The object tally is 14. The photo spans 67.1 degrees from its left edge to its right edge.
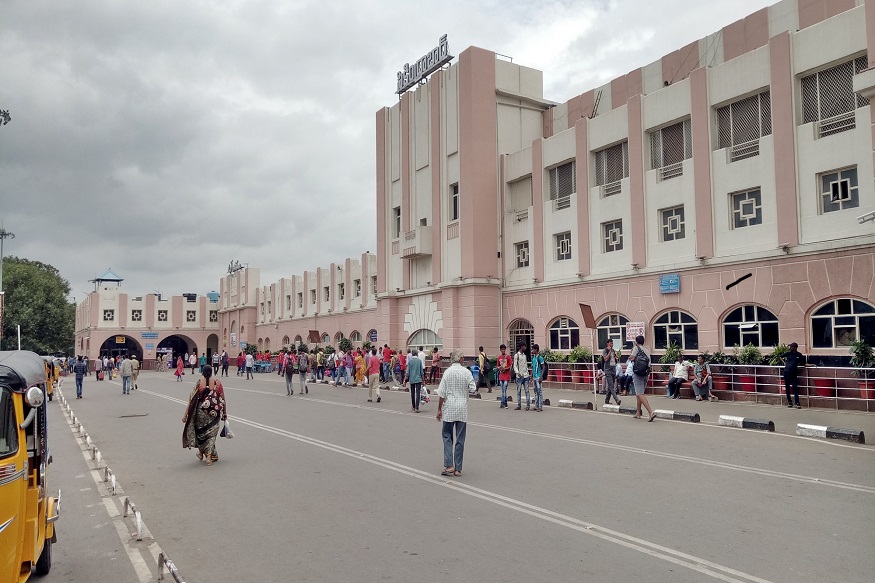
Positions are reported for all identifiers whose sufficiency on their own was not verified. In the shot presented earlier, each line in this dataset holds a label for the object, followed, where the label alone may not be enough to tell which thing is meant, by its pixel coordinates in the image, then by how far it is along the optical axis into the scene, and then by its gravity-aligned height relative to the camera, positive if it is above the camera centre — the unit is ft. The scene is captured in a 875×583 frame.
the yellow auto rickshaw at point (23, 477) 14.93 -3.38
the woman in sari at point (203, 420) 34.68 -4.45
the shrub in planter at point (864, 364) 52.15 -3.32
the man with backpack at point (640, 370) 48.34 -3.10
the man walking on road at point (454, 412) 30.17 -3.72
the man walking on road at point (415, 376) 59.67 -4.06
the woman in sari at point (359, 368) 100.17 -5.32
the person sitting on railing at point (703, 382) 63.77 -5.40
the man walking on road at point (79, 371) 92.76 -4.58
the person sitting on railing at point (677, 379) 66.85 -5.32
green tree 214.48 +10.36
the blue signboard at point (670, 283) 73.41 +4.90
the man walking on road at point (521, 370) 57.77 -3.53
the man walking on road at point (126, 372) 93.97 -4.88
